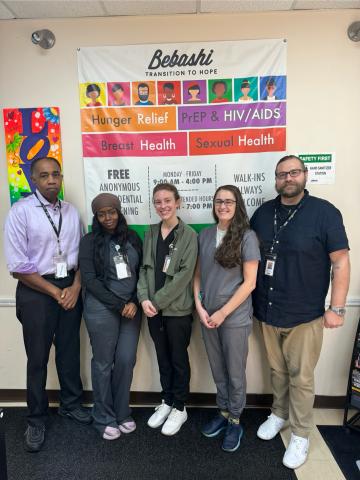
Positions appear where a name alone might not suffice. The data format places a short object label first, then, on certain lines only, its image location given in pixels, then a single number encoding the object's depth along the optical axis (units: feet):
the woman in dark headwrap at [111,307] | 7.00
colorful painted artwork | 7.95
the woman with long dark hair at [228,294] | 6.49
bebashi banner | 7.59
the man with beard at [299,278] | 6.37
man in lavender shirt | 6.91
